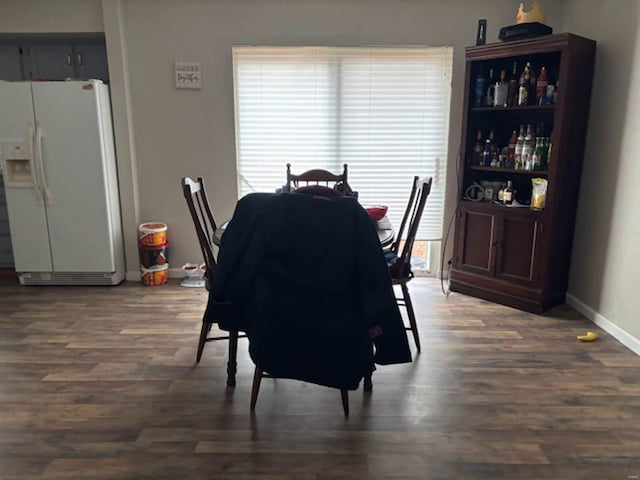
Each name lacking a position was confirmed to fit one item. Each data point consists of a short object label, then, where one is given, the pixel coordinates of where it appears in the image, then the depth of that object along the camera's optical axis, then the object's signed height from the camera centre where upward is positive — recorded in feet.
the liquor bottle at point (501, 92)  10.75 +1.15
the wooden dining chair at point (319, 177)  9.55 -0.76
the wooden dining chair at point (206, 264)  7.32 -2.18
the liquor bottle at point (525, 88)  10.46 +1.21
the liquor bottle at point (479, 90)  11.05 +1.23
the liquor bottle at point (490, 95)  11.07 +1.12
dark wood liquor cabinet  9.86 -0.67
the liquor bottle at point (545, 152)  10.30 -0.23
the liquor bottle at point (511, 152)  10.97 -0.25
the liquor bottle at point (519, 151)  10.73 -0.22
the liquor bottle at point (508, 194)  10.91 -1.24
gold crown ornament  10.14 +2.78
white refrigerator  11.21 -1.08
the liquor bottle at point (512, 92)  10.75 +1.15
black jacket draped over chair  5.66 -1.82
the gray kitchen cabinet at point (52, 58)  12.64 +2.21
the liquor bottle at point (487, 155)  11.32 -0.33
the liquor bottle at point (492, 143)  11.33 -0.04
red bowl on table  9.10 -1.43
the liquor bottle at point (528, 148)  10.55 -0.15
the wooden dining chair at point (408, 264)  7.98 -2.23
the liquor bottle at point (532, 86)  10.53 +1.27
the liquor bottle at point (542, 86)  10.19 +1.23
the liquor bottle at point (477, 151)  11.49 -0.24
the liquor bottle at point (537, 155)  10.37 -0.30
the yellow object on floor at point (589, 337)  9.04 -3.82
